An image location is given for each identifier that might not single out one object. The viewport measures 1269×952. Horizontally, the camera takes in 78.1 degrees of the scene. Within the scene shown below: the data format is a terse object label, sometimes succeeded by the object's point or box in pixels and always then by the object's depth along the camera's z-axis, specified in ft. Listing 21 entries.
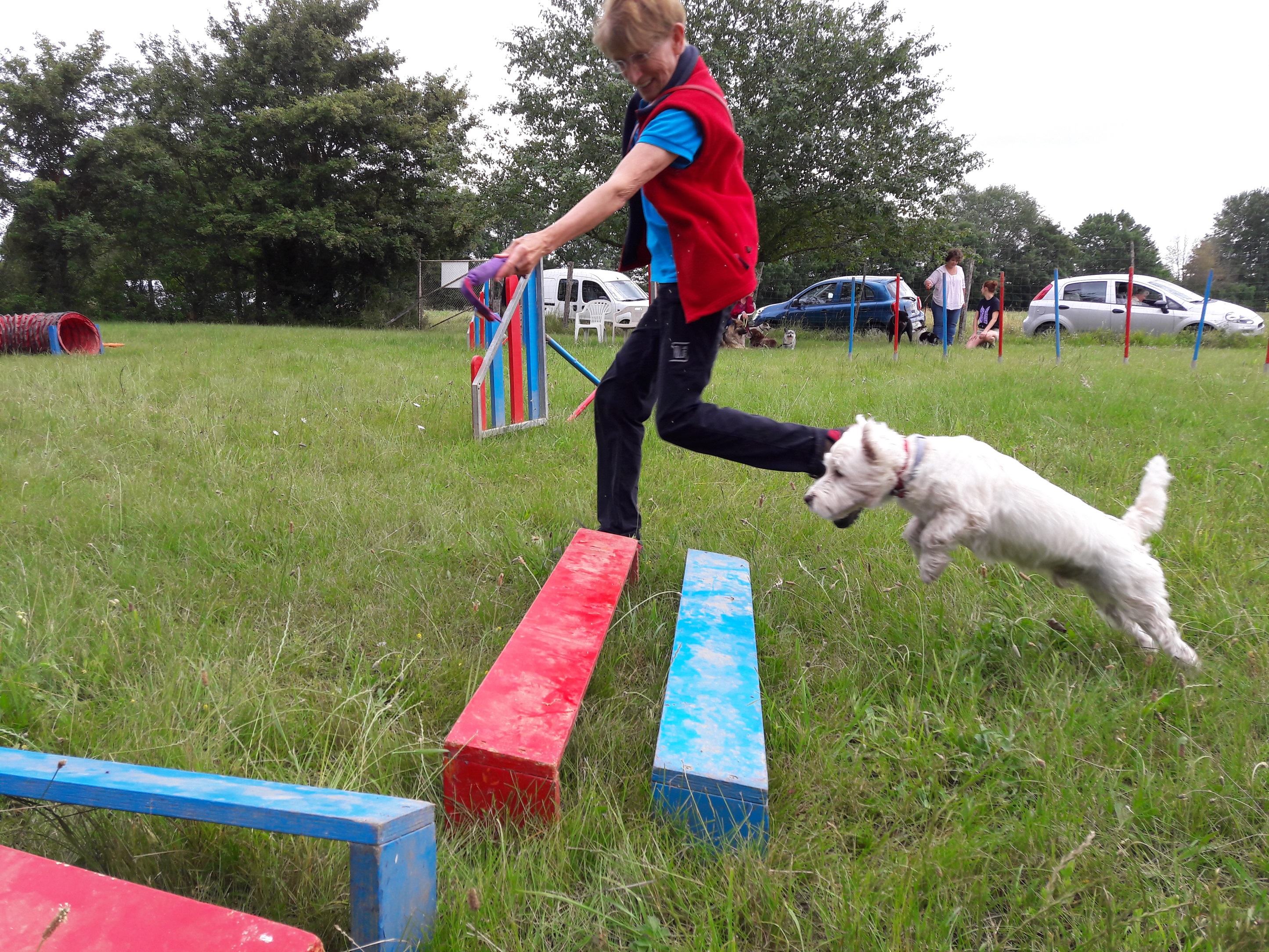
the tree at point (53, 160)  81.05
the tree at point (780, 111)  57.82
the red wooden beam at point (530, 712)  5.29
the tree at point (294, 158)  79.97
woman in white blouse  41.96
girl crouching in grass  50.93
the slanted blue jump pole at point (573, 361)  19.97
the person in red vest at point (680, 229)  7.94
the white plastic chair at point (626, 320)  58.13
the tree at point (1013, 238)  73.26
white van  59.88
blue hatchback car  60.13
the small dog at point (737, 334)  51.42
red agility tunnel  35.55
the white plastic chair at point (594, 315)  58.80
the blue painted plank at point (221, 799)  3.93
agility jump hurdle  17.88
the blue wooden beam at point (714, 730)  5.34
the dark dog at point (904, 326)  58.18
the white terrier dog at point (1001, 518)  7.79
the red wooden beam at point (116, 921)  3.47
